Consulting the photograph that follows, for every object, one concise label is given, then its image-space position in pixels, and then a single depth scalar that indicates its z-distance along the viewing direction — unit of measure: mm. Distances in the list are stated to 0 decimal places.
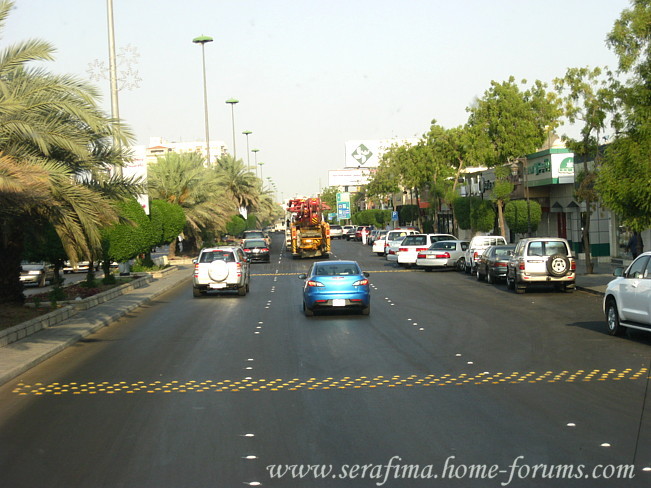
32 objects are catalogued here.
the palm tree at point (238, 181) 81250
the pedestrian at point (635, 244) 30911
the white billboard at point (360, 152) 131125
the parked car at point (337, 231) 103250
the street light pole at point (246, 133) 113425
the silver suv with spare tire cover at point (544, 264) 26156
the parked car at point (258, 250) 51781
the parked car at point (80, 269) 43000
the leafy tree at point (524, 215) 42906
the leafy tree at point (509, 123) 43344
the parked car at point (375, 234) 63169
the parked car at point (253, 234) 61391
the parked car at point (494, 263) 31219
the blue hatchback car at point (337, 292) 20609
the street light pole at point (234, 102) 81425
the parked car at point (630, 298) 14766
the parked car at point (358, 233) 90488
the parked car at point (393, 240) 48675
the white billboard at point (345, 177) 138125
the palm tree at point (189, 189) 51438
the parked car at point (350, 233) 96381
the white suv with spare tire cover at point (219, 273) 27531
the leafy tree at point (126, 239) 28639
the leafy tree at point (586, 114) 29766
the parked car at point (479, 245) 36844
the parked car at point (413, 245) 43469
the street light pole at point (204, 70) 59250
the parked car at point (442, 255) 40250
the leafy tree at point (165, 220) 36769
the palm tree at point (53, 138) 17156
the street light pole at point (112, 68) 29203
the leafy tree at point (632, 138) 20016
